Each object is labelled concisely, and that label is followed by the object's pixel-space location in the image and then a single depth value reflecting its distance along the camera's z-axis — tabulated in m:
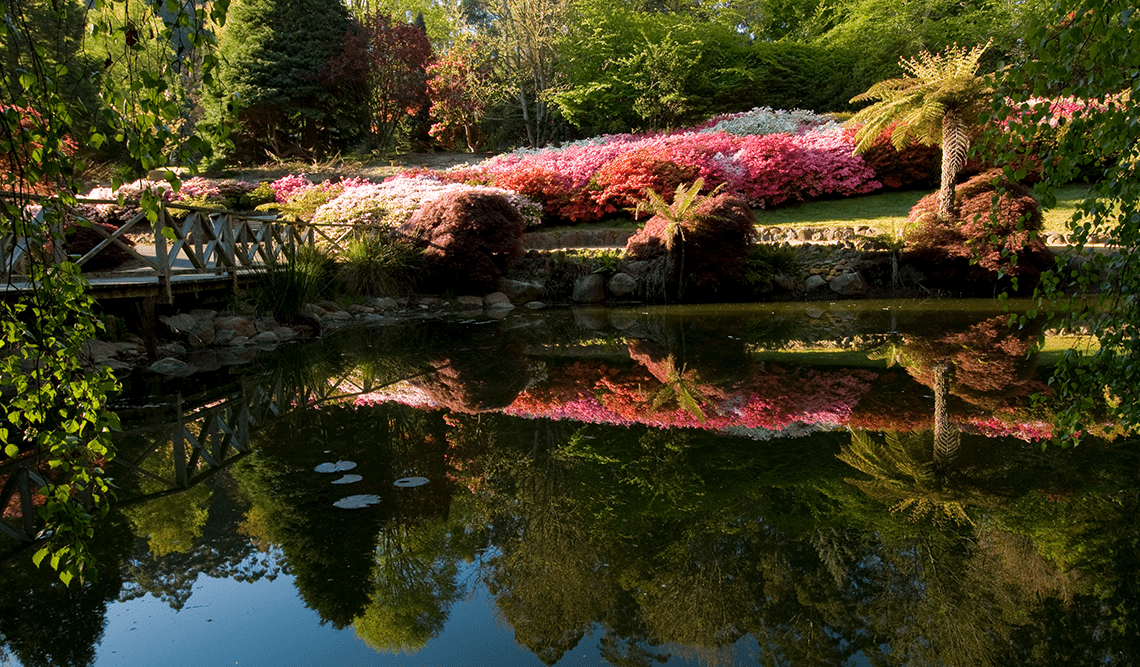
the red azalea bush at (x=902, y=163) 14.13
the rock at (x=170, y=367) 6.66
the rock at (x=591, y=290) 12.07
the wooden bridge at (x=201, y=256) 6.94
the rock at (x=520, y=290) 12.09
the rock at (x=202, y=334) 7.93
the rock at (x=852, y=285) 11.52
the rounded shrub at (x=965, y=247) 9.90
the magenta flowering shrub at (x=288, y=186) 16.50
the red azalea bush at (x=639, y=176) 13.78
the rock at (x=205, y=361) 6.84
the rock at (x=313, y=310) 9.62
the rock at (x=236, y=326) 8.24
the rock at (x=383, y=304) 10.88
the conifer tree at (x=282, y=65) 22.61
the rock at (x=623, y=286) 11.87
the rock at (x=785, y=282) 11.81
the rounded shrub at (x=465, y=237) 11.27
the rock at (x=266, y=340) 8.21
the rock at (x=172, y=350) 7.40
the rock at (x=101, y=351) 6.56
